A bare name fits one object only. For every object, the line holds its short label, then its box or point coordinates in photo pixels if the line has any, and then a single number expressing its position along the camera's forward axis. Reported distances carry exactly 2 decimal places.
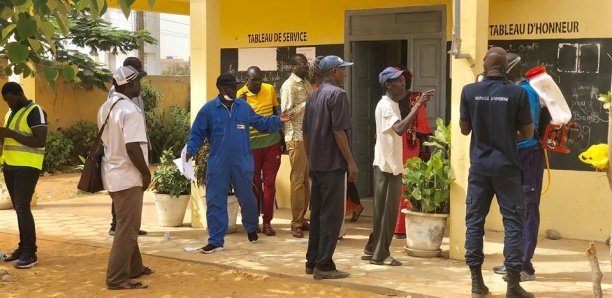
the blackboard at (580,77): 8.04
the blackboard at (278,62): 10.05
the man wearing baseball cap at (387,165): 6.89
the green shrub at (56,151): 15.81
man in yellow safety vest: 7.10
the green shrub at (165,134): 17.73
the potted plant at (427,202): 7.27
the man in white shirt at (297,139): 8.35
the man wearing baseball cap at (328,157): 6.39
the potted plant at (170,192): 9.05
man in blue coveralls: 7.71
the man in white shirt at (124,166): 6.22
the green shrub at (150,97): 18.00
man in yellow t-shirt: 8.66
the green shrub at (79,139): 16.42
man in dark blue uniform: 5.63
